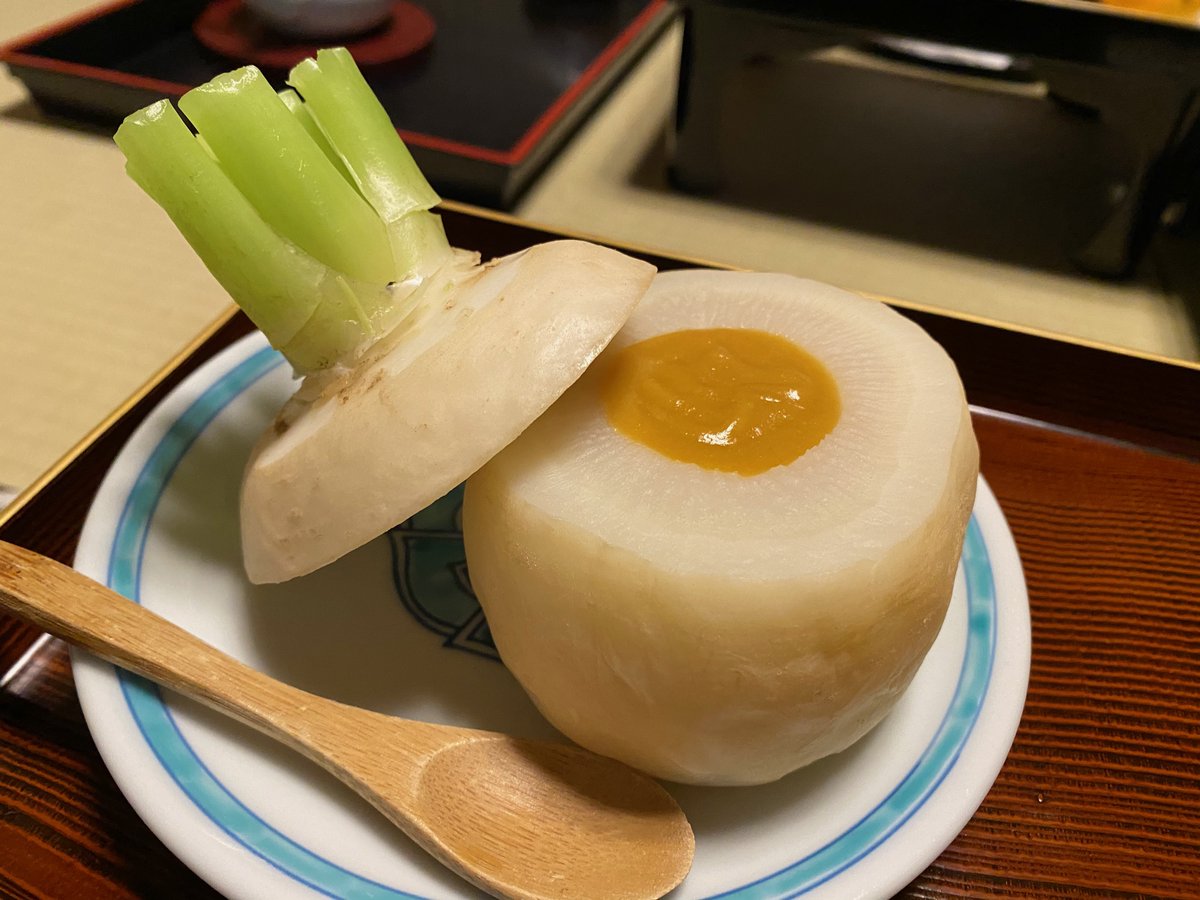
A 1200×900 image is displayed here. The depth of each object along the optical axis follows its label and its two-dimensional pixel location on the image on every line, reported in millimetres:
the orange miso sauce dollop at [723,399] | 159
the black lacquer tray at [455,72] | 368
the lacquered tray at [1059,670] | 164
